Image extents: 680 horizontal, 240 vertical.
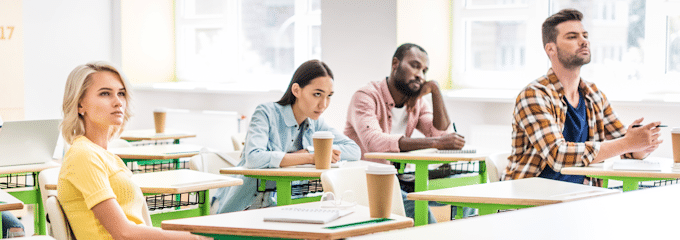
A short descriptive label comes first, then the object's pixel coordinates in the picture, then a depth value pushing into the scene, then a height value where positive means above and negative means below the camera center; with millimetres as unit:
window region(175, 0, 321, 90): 6391 +313
